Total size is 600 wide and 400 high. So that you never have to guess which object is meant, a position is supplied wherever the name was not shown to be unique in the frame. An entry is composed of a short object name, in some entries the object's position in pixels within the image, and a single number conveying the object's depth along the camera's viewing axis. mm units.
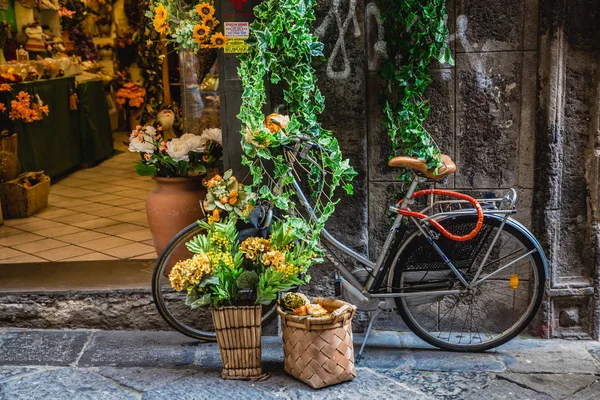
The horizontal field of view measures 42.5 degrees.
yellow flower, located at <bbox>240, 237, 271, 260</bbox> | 4590
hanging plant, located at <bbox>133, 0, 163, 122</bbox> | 9289
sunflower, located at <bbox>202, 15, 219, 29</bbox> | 4938
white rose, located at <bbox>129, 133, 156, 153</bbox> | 5484
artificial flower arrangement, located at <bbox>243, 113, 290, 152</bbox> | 4379
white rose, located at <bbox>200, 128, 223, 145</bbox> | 5551
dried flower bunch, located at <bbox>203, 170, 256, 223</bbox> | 4648
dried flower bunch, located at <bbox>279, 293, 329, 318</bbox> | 4512
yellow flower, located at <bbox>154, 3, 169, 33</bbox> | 4977
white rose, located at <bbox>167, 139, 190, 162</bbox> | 5418
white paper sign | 5020
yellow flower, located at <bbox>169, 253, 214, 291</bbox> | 4445
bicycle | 4789
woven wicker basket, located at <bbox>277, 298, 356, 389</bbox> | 4398
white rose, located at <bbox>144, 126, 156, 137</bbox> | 5547
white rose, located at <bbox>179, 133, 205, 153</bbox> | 5457
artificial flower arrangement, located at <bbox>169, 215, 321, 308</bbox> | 4492
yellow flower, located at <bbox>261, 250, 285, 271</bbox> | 4504
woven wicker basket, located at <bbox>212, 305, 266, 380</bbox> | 4543
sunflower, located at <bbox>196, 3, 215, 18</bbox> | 4910
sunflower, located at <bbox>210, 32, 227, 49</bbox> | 4898
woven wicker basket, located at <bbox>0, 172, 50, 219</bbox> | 7770
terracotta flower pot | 5469
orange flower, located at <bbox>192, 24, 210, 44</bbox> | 4898
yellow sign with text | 5031
